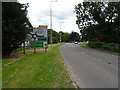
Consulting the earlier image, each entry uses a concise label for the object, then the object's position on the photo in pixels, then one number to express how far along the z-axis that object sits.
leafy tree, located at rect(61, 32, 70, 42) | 112.14
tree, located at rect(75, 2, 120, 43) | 24.00
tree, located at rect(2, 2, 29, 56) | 10.54
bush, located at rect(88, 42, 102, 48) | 26.44
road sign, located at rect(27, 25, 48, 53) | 17.09
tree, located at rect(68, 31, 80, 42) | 104.95
